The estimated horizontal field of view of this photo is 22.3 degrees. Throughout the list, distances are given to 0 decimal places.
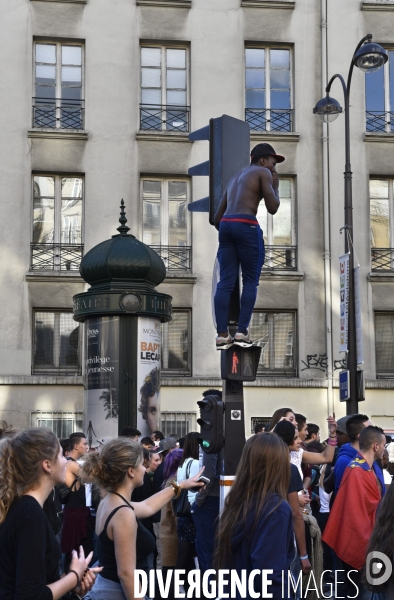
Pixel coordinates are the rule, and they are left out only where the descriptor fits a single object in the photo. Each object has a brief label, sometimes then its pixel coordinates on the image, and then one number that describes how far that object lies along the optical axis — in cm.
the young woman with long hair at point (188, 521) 1055
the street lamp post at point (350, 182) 1966
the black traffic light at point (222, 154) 946
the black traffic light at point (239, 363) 870
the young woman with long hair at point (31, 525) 459
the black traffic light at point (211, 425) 843
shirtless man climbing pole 906
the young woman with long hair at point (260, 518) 496
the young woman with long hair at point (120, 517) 558
